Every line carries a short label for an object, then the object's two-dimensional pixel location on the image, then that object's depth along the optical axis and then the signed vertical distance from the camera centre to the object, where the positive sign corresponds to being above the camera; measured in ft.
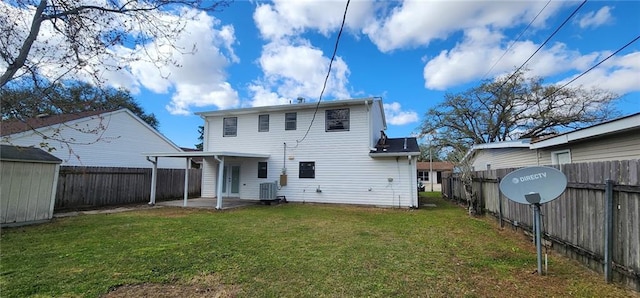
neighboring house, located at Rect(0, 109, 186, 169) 45.13 +4.52
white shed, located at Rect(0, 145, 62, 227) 24.02 -1.51
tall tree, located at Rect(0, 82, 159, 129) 13.07 +3.07
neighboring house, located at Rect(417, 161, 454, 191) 114.38 +1.07
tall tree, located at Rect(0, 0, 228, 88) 12.87 +6.53
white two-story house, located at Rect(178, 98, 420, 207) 42.11 +2.68
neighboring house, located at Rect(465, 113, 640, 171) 20.39 +3.17
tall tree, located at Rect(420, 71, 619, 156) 70.85 +17.89
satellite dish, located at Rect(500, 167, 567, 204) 12.79 -0.33
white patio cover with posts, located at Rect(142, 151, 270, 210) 37.77 +1.91
